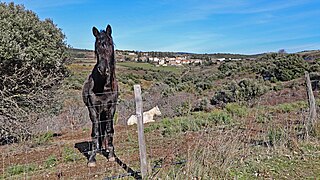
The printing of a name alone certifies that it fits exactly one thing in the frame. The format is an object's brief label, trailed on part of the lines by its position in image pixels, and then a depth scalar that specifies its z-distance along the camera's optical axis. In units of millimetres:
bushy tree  8977
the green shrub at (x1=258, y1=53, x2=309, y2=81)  28562
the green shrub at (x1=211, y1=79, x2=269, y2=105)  19762
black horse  6062
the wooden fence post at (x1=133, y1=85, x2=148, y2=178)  4902
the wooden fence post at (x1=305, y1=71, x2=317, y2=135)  7706
